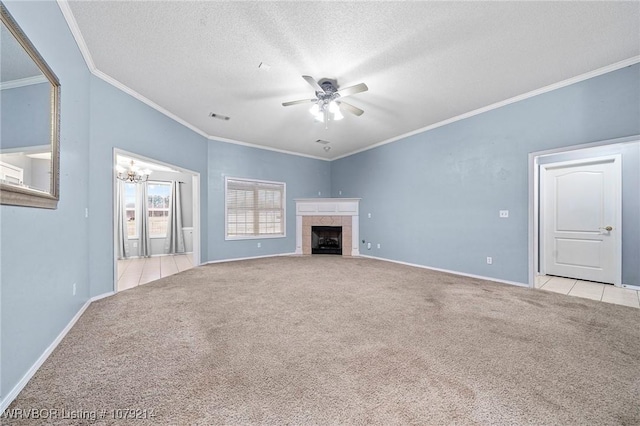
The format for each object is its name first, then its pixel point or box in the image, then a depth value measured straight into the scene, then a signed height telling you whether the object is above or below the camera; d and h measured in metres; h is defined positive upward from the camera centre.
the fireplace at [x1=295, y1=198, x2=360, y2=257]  6.82 -0.34
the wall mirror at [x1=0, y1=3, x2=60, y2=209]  1.35 +0.58
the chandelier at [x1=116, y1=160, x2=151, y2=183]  5.57 +0.94
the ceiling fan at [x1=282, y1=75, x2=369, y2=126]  3.05 +1.50
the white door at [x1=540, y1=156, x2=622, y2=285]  3.92 -0.12
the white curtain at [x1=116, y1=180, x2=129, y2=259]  6.37 -0.28
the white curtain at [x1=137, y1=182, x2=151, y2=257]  6.77 -0.33
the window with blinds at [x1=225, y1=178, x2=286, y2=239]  6.12 +0.12
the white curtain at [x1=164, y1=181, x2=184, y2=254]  7.14 -0.29
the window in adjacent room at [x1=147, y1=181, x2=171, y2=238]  7.05 +0.18
